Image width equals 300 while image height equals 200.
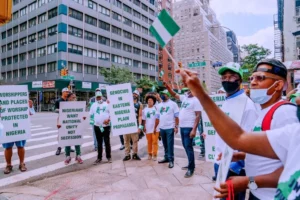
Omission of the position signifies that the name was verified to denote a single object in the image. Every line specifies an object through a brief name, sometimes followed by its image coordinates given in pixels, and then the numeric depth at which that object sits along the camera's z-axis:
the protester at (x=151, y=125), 7.09
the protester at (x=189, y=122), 5.60
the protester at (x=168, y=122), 6.50
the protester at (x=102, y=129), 6.95
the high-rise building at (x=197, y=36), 133.88
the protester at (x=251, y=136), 1.31
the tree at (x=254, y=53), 36.53
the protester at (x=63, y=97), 7.26
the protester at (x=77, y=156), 6.79
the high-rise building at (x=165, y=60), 72.71
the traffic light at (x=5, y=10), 2.73
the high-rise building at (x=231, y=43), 190.25
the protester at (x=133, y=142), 7.21
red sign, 37.75
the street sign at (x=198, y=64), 16.71
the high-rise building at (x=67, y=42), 41.38
